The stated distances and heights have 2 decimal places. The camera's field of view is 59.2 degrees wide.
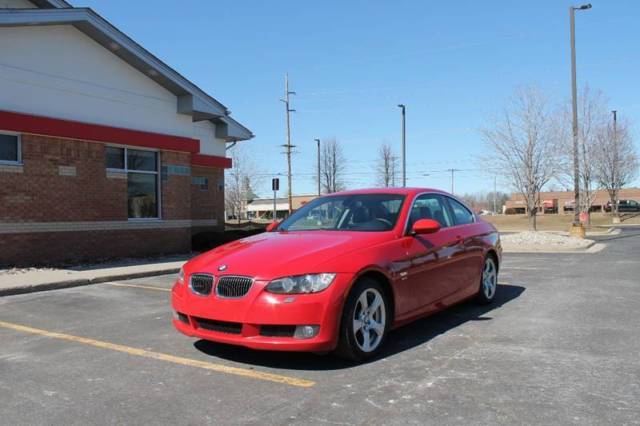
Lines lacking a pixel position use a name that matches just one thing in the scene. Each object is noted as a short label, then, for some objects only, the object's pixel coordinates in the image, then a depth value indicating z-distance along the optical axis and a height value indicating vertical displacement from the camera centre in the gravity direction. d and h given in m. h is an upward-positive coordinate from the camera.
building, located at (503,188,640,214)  87.94 +0.86
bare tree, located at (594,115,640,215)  36.84 +3.32
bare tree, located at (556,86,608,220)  24.62 +2.27
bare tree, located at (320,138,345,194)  57.72 +3.98
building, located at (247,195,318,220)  106.69 +0.72
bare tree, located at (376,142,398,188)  54.74 +3.99
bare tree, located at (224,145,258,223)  53.62 +2.35
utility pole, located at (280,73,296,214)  39.69 +5.28
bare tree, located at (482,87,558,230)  22.61 +1.59
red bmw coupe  4.50 -0.60
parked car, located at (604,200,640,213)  65.30 -0.22
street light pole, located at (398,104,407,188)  32.28 +4.01
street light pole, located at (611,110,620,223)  39.28 +2.58
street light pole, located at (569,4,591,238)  21.02 +3.76
